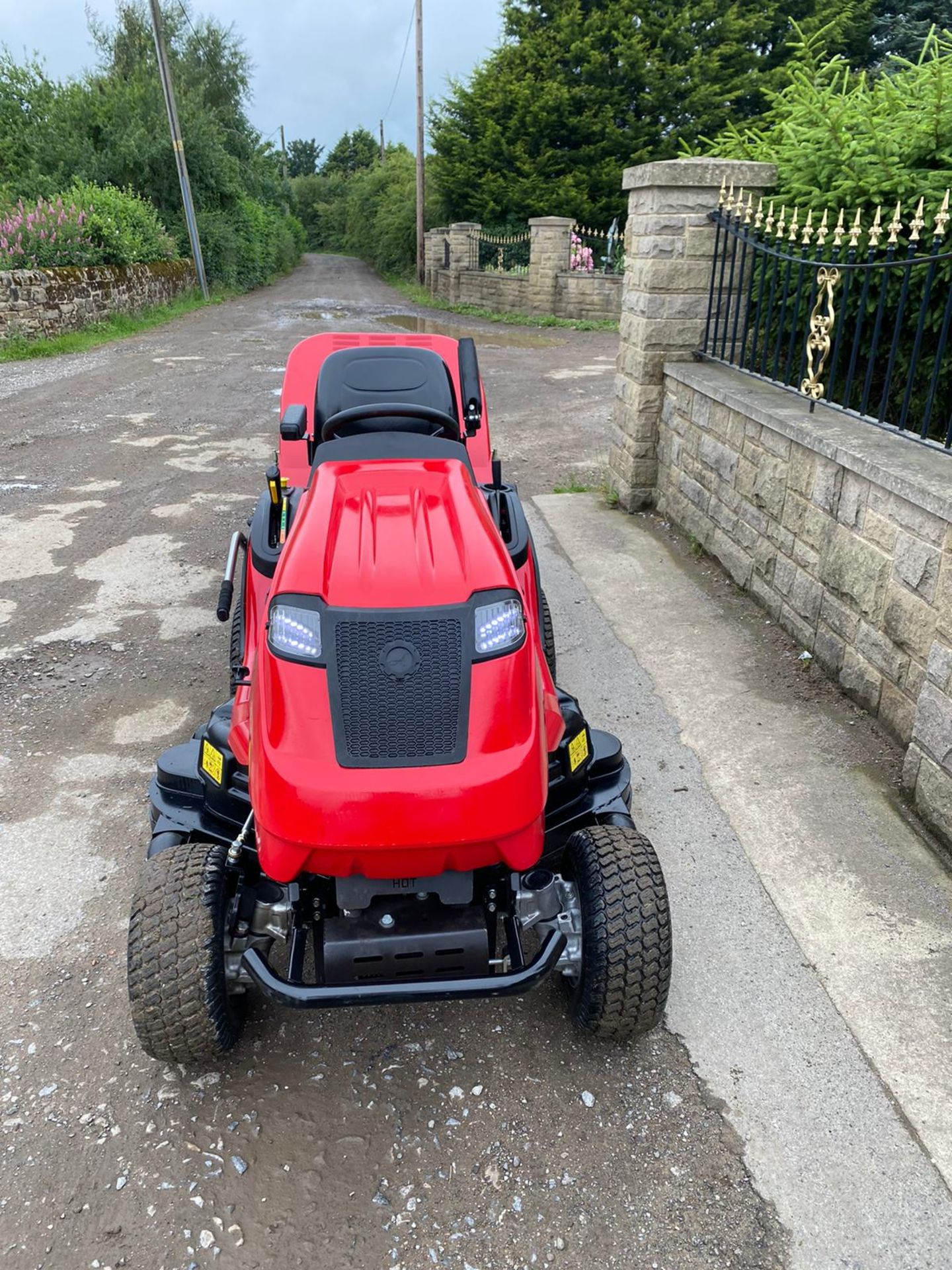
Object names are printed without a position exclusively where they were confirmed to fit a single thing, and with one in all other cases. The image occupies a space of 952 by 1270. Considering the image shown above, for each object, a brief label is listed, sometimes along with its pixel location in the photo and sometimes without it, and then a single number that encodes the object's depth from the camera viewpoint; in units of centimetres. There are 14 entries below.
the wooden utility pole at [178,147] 1897
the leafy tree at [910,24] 1805
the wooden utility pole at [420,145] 2460
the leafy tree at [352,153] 7319
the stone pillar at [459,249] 2062
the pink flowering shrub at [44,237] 1480
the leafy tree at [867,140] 432
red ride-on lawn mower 199
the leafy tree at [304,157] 9050
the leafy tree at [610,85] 2127
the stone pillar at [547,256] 1777
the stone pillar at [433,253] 2336
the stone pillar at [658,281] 545
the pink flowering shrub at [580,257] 1828
